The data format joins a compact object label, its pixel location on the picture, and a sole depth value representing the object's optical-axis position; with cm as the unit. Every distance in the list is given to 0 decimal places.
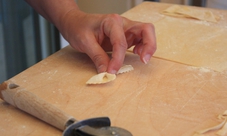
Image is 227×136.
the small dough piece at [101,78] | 69
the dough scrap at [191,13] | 100
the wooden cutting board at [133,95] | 59
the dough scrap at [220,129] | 57
